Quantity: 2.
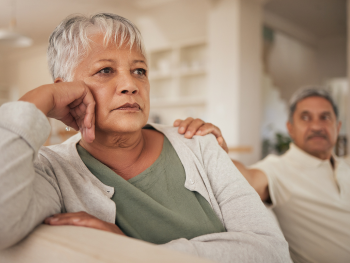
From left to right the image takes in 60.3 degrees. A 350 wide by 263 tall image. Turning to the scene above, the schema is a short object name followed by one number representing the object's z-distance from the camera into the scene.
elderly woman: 0.75
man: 1.47
